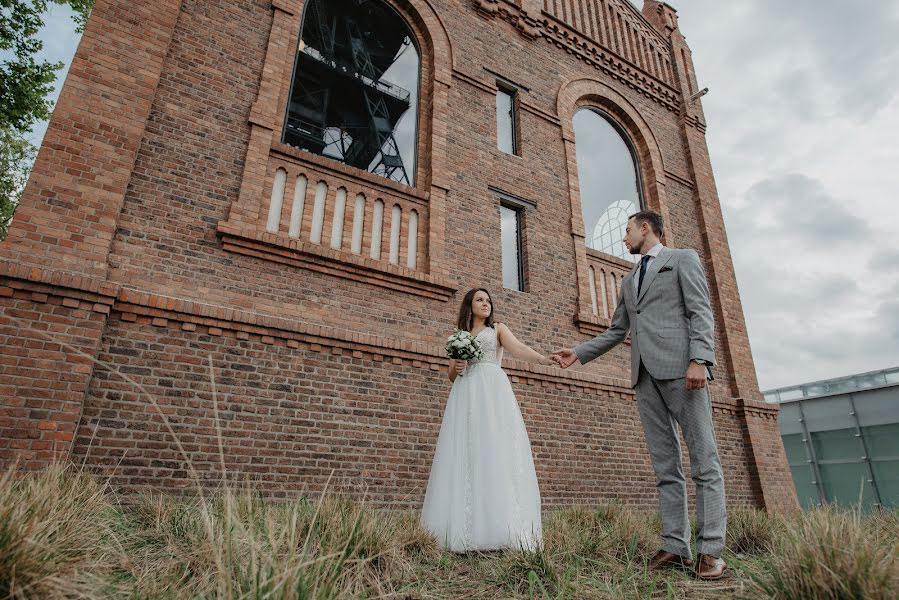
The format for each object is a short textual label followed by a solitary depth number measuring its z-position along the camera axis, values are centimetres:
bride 356
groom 303
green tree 1025
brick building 441
